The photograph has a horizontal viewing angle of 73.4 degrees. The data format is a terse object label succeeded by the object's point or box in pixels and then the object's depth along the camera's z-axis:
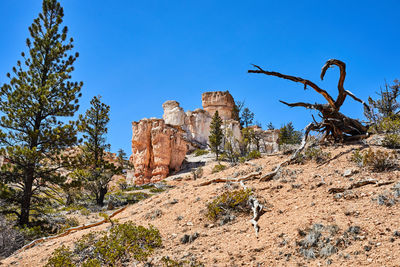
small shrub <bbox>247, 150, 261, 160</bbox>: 12.18
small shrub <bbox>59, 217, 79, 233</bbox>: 12.46
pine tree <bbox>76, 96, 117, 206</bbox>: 21.69
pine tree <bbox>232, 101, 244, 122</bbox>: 67.40
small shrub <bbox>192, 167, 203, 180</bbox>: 31.24
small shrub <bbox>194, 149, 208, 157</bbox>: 50.88
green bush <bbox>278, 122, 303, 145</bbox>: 45.35
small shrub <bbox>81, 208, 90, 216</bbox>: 15.91
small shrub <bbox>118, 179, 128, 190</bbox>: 31.74
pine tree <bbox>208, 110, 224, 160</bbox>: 45.96
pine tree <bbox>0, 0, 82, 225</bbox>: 13.42
